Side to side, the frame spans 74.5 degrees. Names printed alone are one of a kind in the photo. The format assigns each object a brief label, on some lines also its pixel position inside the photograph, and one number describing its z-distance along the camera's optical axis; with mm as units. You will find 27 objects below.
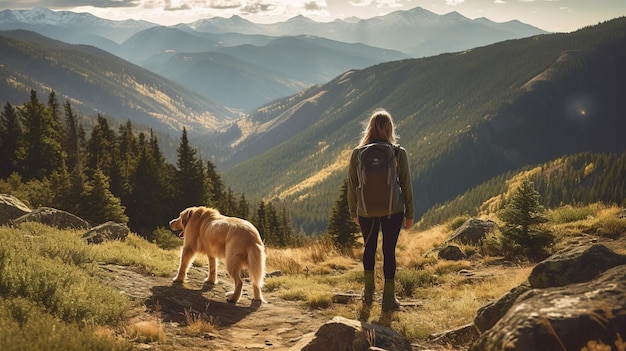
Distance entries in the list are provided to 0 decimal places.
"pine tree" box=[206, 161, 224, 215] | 50716
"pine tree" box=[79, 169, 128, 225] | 27844
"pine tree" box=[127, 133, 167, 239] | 38781
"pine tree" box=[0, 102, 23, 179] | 37375
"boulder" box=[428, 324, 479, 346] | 5371
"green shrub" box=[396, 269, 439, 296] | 8719
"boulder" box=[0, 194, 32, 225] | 14703
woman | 6621
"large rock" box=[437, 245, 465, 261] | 11898
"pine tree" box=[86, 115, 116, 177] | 39072
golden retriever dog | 7535
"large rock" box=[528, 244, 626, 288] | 4652
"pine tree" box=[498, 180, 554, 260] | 10828
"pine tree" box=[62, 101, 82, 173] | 37094
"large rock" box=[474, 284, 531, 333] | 4922
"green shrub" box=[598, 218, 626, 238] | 11391
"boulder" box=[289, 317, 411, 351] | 4758
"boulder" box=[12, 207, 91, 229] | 13555
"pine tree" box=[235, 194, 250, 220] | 55056
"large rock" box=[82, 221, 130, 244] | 11449
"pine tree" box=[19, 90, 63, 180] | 34969
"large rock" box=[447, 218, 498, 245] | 13547
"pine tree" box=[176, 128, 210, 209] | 41406
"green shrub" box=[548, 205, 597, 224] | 13912
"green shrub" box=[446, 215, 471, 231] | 17262
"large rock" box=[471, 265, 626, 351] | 3105
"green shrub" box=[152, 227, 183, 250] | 21169
